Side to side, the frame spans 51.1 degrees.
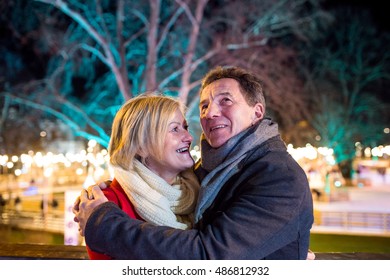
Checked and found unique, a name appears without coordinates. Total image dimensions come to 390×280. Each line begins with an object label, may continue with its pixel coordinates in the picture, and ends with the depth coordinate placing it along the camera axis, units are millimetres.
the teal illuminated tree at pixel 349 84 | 16062
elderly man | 1632
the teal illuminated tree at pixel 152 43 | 9352
